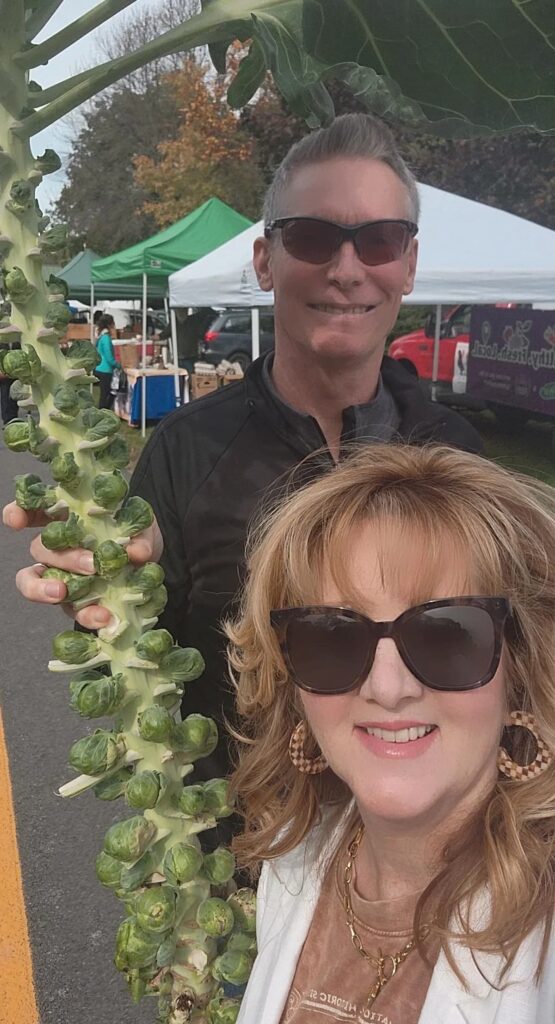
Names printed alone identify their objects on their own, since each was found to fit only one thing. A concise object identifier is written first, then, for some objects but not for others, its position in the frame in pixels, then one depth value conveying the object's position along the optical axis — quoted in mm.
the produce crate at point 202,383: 14695
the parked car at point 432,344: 14984
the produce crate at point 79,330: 22108
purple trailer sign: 11891
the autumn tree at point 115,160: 33844
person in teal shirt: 14281
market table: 14109
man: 1836
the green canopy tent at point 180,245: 13367
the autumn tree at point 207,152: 25953
